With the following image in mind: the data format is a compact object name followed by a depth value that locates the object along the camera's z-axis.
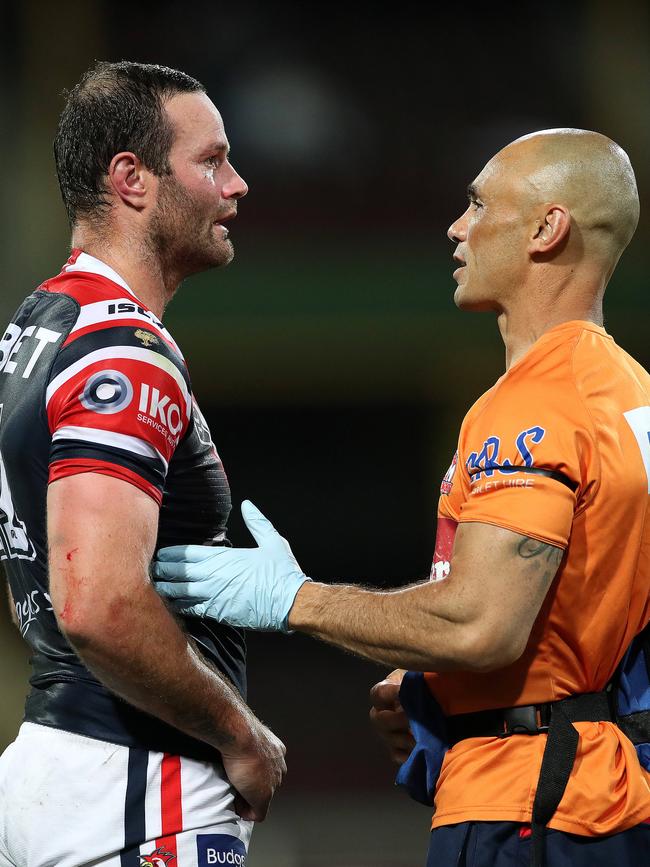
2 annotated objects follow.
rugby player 13.30
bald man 13.31
